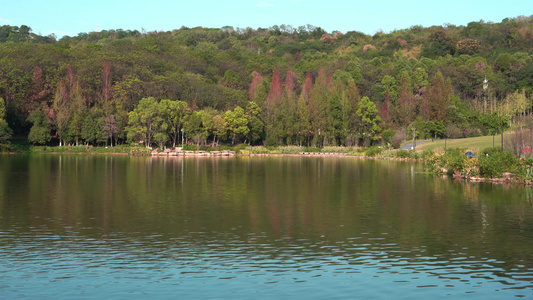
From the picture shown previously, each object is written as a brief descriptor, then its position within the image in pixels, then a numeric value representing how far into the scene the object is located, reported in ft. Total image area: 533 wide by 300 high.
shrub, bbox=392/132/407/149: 263.72
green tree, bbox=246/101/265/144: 279.28
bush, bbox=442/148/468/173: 134.21
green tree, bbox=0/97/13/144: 223.16
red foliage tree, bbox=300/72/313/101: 308.19
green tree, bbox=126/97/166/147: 247.21
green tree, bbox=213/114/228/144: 265.34
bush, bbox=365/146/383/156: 233.96
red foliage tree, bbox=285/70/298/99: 310.65
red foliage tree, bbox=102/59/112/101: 273.33
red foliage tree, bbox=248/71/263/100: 324.89
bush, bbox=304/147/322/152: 262.06
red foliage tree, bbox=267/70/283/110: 292.81
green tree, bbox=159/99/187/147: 254.88
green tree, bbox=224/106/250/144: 270.05
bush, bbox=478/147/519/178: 124.36
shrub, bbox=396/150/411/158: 213.87
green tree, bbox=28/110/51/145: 241.35
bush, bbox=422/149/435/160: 174.54
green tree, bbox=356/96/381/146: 276.62
